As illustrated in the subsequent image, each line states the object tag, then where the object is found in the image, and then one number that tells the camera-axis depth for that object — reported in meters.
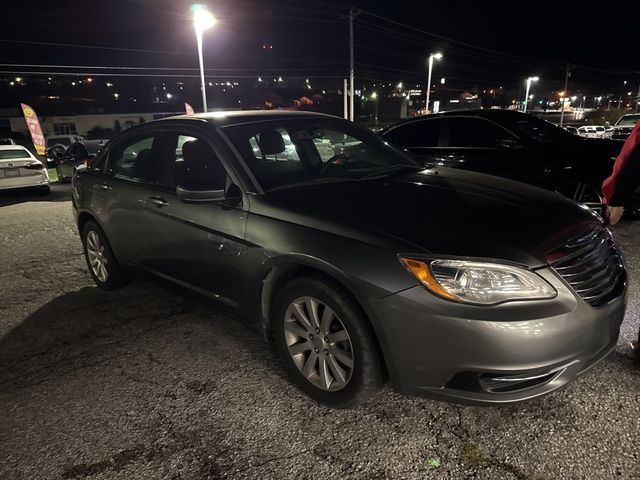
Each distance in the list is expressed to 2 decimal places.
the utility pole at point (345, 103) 29.49
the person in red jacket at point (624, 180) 2.79
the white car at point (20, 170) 10.73
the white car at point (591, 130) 27.38
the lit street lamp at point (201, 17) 13.06
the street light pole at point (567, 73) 49.69
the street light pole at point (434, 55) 32.04
